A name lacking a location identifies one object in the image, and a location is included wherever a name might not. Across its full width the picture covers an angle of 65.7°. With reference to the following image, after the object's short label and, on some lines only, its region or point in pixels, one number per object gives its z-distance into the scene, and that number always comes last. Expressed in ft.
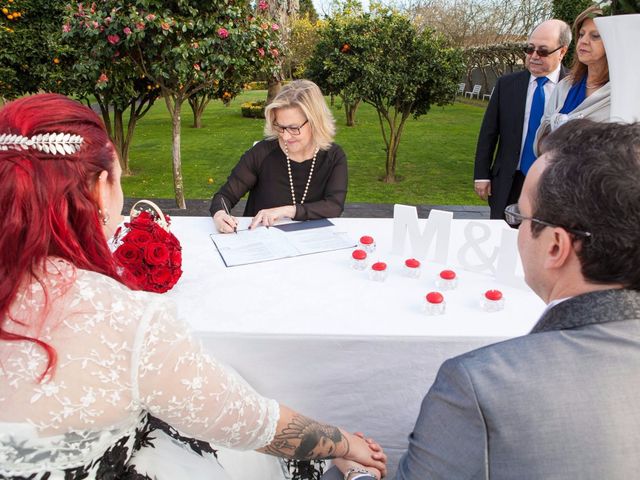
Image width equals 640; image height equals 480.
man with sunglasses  12.33
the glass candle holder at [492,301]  6.03
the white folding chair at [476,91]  78.48
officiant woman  10.03
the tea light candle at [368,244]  7.68
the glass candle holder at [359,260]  7.04
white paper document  7.55
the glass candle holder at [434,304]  5.89
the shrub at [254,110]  54.24
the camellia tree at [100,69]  15.61
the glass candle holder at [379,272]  6.72
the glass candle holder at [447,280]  6.54
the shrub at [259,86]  93.20
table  5.68
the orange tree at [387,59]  22.91
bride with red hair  3.22
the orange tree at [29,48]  22.86
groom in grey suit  2.71
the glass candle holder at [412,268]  6.87
